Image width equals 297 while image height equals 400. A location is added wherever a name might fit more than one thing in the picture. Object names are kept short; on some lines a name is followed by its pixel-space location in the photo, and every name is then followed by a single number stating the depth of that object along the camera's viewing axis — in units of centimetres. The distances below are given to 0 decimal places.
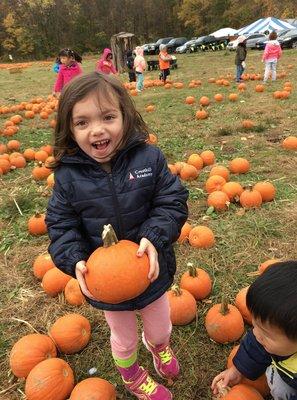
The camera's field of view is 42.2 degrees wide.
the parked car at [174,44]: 4713
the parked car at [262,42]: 3432
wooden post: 2556
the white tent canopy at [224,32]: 4819
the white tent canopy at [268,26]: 4078
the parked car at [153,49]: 4533
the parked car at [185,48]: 4369
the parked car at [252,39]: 3625
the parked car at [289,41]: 3139
